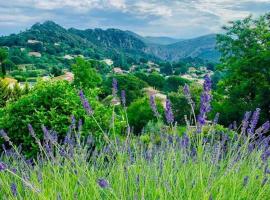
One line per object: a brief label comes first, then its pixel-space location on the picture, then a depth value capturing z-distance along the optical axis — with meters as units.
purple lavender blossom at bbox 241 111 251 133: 3.05
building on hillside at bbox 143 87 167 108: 63.28
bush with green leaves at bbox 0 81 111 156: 6.94
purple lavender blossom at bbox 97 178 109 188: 2.01
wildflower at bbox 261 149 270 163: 3.35
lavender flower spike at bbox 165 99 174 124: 2.85
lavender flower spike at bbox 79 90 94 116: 2.63
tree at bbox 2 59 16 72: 97.24
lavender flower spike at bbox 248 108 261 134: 2.90
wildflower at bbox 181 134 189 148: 3.47
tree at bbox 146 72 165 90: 87.06
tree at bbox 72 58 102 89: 43.61
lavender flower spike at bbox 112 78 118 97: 3.07
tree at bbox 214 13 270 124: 19.05
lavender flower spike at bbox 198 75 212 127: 2.43
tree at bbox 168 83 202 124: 36.20
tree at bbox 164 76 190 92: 92.46
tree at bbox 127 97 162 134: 26.19
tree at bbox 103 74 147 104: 59.12
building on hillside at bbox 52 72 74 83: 67.97
